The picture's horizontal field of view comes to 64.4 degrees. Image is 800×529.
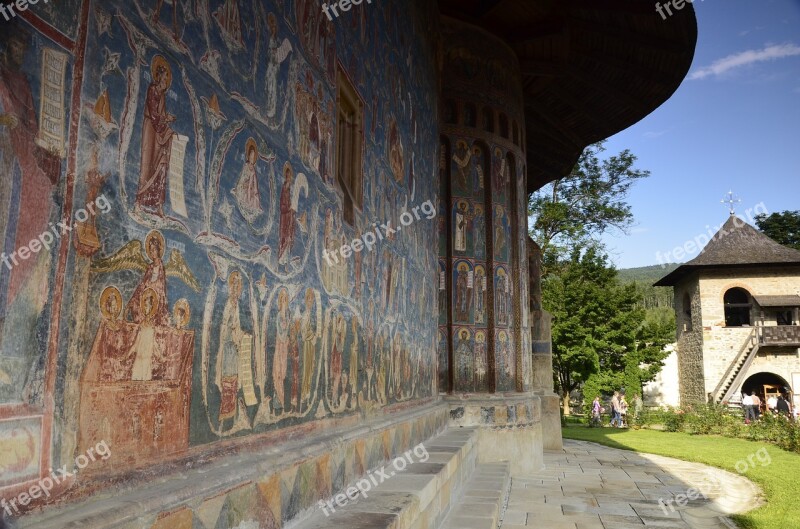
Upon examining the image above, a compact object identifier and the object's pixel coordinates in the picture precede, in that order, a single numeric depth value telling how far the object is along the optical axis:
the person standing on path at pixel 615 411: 21.23
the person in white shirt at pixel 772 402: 22.45
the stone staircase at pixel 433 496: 3.32
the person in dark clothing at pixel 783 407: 20.01
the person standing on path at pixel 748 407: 21.46
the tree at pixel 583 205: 25.97
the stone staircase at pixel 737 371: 27.61
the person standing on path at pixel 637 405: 21.76
